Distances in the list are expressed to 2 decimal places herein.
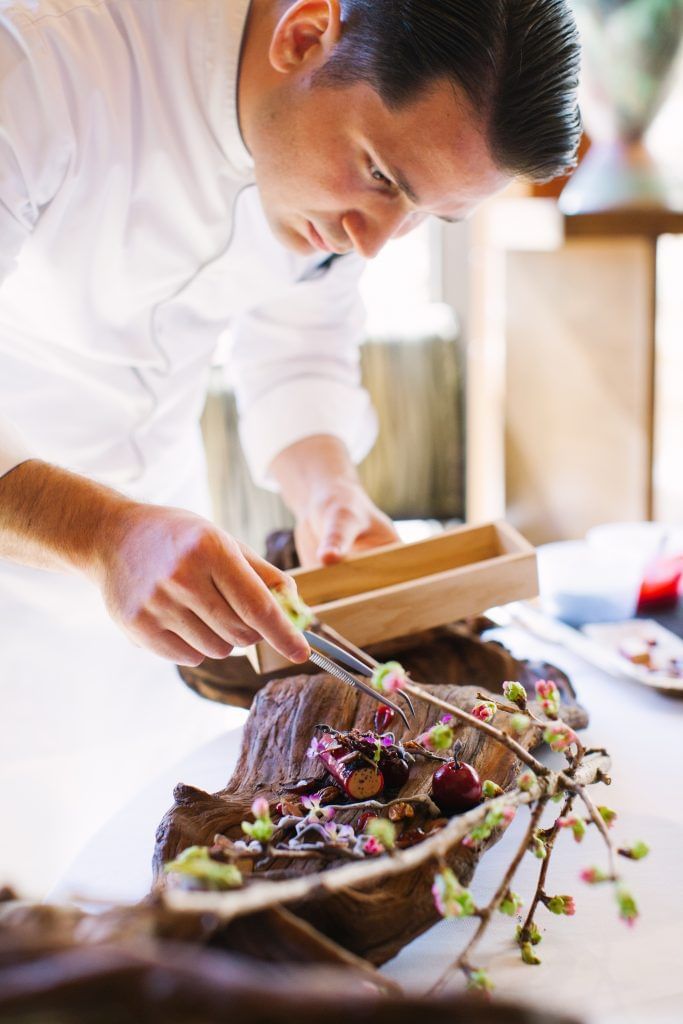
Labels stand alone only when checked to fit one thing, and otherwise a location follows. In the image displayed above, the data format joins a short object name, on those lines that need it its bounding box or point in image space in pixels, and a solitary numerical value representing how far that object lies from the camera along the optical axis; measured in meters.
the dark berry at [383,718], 1.00
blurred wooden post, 2.42
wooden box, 1.15
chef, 1.00
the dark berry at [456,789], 0.83
